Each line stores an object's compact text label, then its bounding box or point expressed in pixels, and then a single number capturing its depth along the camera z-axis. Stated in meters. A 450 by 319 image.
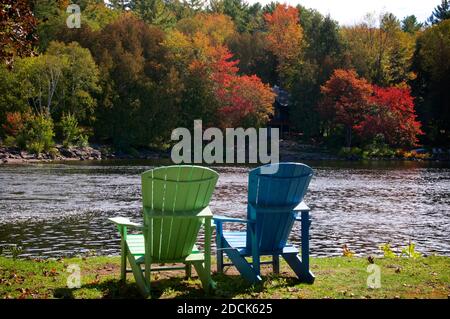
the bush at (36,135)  38.44
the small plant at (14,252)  8.59
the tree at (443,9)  59.17
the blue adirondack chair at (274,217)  6.21
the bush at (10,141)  38.62
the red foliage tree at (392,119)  44.81
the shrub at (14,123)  39.62
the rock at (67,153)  39.88
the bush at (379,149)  44.91
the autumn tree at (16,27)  6.98
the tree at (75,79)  42.50
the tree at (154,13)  64.31
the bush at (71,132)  41.69
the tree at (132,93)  45.94
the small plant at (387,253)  9.24
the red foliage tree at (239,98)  46.16
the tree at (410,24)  77.63
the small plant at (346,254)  9.81
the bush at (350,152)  44.62
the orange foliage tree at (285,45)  55.66
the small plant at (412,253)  9.29
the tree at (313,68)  49.06
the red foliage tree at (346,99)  45.22
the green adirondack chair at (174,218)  5.74
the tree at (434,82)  47.09
